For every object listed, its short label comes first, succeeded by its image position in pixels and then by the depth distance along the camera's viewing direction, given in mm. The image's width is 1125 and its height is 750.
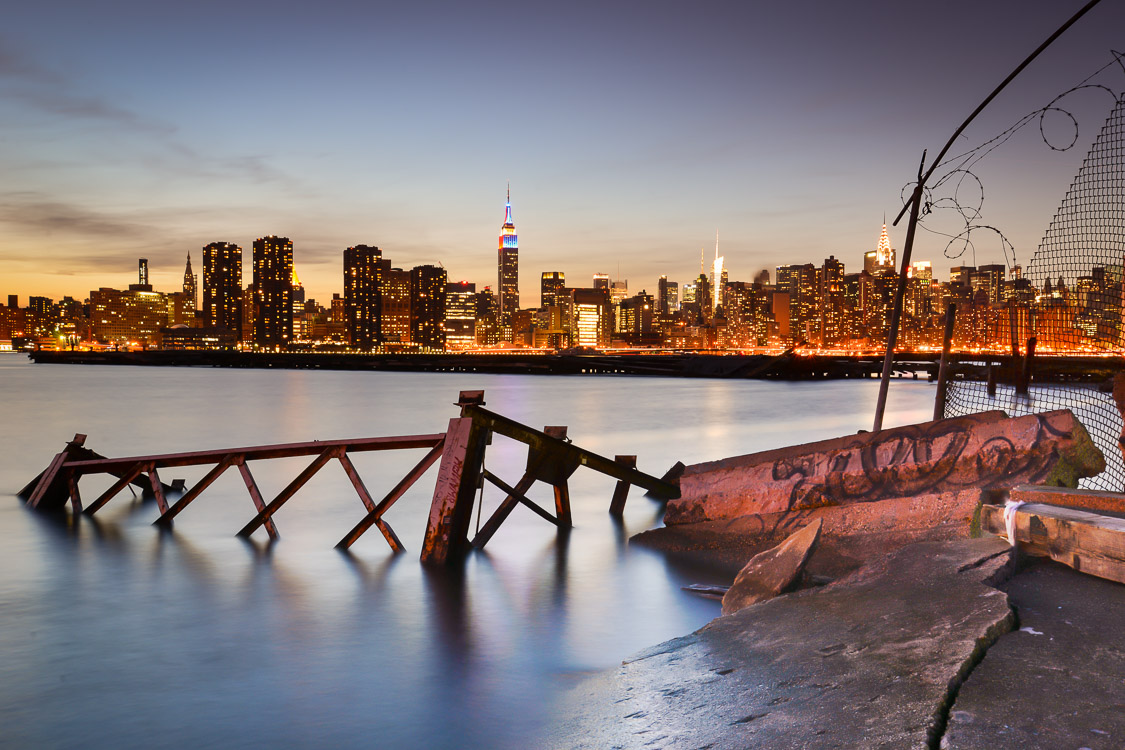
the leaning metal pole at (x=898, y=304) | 12939
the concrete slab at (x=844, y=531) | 8844
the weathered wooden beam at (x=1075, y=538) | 5883
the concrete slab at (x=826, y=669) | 4336
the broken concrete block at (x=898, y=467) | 8844
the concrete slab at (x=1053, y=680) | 3754
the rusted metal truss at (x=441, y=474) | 10773
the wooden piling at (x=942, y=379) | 13553
